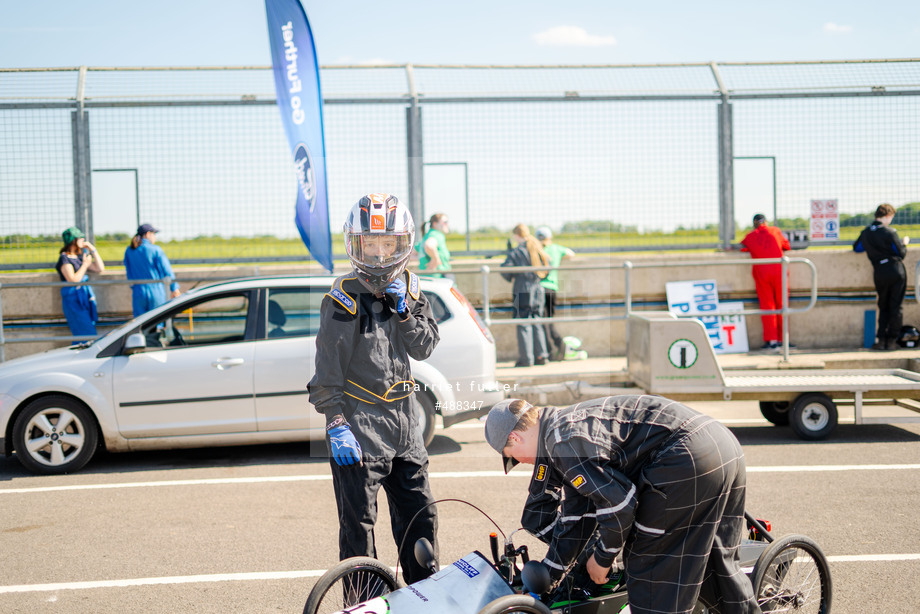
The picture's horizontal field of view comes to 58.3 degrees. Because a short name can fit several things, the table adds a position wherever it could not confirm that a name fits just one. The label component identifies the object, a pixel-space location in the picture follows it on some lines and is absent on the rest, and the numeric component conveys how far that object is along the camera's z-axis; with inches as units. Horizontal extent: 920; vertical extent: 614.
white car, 280.2
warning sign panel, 462.0
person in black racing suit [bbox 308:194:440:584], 140.6
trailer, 299.0
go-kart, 120.3
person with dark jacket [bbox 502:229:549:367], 410.0
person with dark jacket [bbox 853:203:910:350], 433.1
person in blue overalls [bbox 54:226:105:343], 407.2
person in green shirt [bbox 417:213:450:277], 409.1
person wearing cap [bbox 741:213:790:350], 438.9
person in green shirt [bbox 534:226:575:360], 423.8
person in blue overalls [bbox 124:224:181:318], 408.5
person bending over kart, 117.1
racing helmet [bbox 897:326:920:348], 444.5
